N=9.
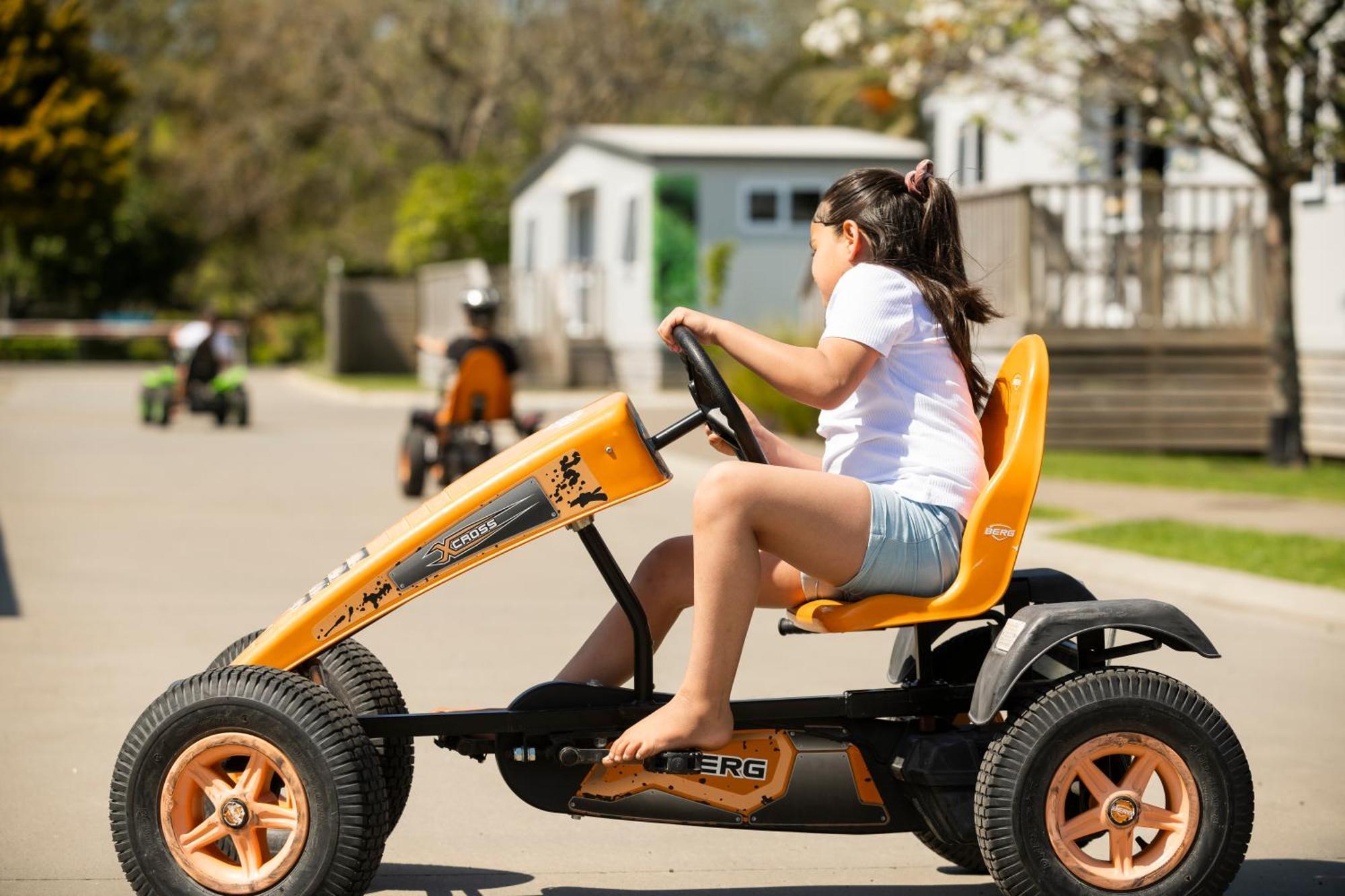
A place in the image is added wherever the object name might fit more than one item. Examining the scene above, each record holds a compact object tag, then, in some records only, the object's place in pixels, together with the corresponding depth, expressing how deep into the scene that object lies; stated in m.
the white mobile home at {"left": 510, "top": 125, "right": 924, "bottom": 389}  33.41
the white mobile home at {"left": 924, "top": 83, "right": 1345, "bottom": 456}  19.02
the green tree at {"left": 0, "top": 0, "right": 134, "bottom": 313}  49.75
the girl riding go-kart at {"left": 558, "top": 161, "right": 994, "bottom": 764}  4.46
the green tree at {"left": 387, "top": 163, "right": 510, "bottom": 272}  46.84
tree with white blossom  17.05
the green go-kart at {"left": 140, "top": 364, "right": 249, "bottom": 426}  24.12
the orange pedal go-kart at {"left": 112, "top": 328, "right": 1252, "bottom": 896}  4.46
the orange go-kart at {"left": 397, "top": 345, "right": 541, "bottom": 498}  15.00
